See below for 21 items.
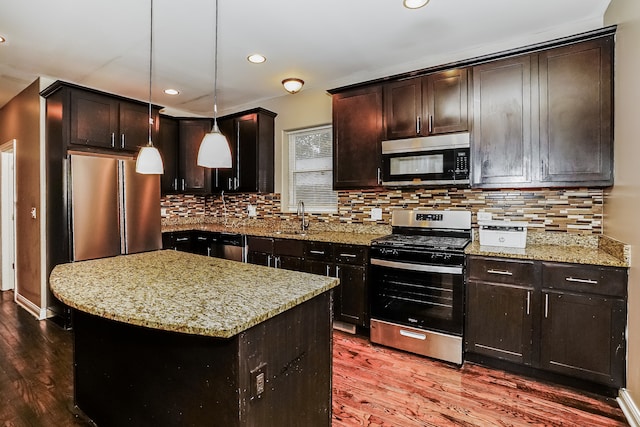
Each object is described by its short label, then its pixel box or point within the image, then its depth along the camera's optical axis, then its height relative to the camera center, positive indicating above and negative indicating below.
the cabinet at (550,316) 2.12 -0.76
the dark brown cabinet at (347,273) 3.07 -0.63
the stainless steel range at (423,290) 2.59 -0.69
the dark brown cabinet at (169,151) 4.49 +0.78
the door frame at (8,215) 4.38 -0.09
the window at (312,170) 4.07 +0.47
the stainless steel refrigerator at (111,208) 3.32 +0.01
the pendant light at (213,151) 1.80 +0.31
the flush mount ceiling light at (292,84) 3.55 +1.32
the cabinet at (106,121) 3.40 +0.95
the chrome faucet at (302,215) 4.02 -0.10
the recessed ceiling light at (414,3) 2.29 +1.41
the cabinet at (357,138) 3.24 +0.69
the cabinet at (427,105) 2.81 +0.90
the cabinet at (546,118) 2.35 +0.65
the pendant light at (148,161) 2.05 +0.29
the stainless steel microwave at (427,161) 2.79 +0.40
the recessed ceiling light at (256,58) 3.16 +1.44
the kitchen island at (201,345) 1.17 -0.57
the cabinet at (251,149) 4.24 +0.75
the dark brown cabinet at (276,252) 3.46 -0.49
